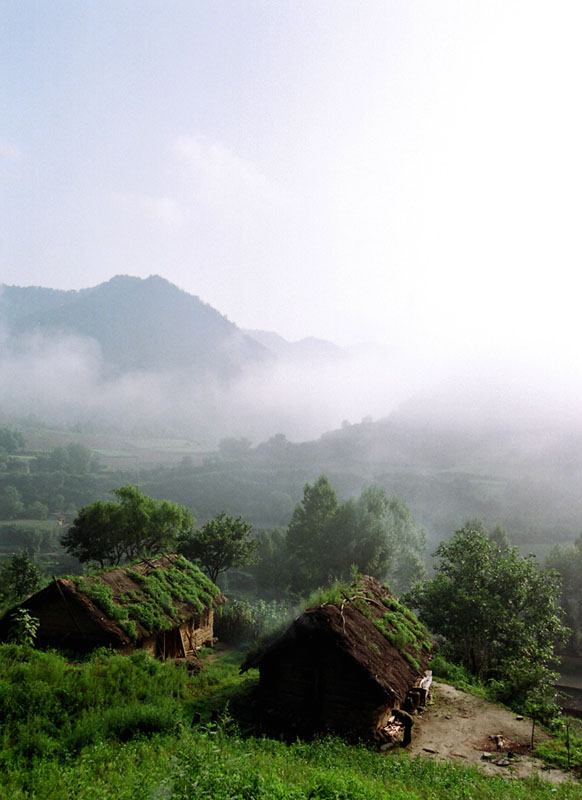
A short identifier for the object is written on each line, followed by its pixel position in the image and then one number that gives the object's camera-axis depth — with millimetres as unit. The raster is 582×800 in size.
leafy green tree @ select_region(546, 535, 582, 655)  41656
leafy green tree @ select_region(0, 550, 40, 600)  33344
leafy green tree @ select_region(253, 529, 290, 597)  53688
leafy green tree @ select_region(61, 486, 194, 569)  35094
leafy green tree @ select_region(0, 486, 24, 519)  125062
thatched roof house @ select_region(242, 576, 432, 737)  13883
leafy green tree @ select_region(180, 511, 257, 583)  36719
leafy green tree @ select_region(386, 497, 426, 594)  45562
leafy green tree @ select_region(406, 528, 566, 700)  22156
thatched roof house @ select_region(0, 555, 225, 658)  18203
